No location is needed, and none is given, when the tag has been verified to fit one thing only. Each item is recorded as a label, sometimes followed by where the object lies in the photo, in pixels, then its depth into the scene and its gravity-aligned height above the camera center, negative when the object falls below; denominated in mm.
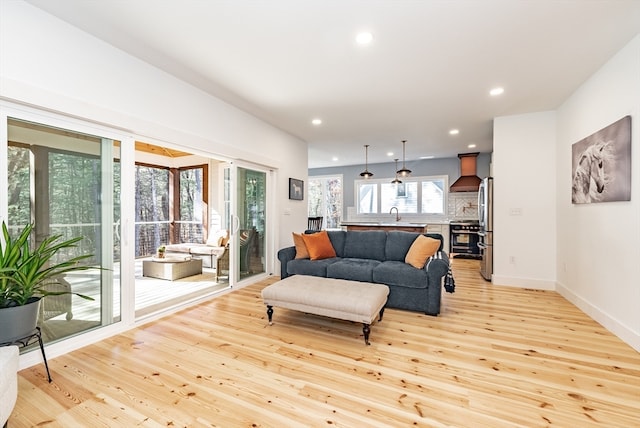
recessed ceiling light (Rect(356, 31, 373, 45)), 2438 +1537
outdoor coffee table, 4918 -905
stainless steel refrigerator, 4754 -216
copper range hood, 7188 +1031
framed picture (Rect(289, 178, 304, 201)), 5590 +522
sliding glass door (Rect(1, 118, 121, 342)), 2195 +103
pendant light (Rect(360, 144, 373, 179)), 6572 +1585
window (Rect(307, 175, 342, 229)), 9375 +545
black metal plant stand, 1742 -771
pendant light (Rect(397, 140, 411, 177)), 6047 +909
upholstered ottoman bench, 2545 -786
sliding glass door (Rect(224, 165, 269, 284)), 4363 -96
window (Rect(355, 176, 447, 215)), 8062 +563
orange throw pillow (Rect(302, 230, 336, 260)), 4187 -457
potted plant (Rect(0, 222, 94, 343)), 1736 -438
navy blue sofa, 3309 -668
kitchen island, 5691 -251
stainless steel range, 7065 -600
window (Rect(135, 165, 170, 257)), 6672 +197
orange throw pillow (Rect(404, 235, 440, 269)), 3539 -453
